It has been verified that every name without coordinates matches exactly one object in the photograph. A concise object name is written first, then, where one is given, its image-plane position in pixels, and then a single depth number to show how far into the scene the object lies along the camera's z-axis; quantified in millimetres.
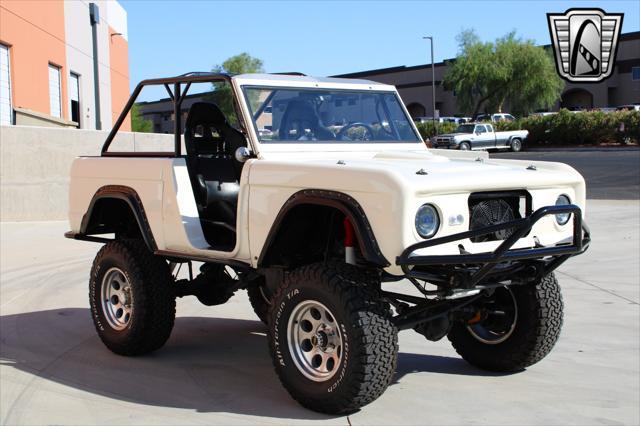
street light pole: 54838
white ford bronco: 4426
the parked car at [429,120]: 58438
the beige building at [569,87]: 63969
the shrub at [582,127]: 41938
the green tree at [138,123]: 50406
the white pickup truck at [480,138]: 43000
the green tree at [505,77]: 65000
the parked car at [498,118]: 53538
